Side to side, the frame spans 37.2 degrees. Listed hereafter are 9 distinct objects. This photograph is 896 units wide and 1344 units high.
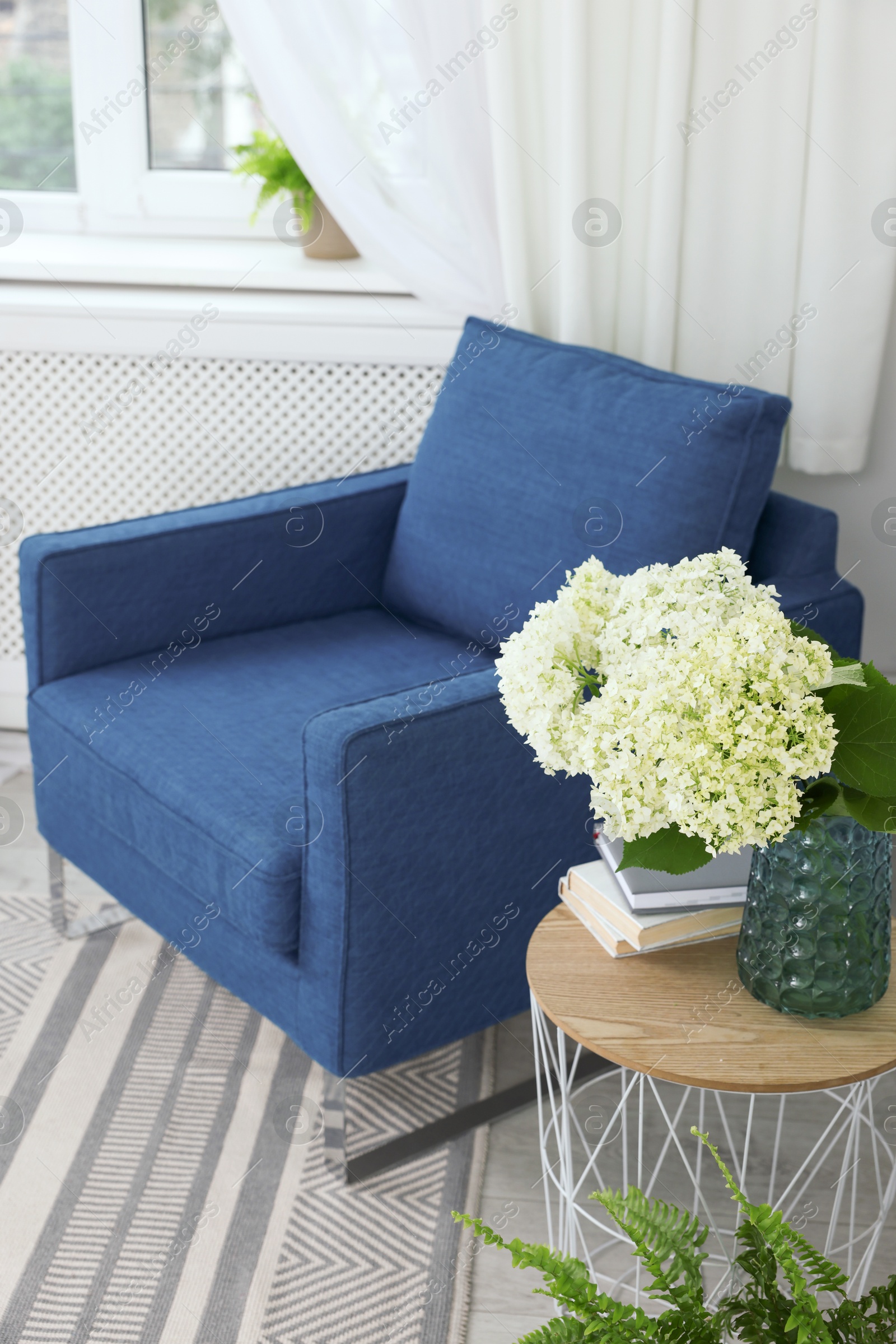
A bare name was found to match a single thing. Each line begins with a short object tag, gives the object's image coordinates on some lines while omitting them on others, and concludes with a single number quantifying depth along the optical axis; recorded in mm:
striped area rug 1507
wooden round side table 1173
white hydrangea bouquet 1030
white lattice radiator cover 2521
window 2725
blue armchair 1557
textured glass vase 1164
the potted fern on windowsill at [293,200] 2594
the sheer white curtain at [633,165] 2078
